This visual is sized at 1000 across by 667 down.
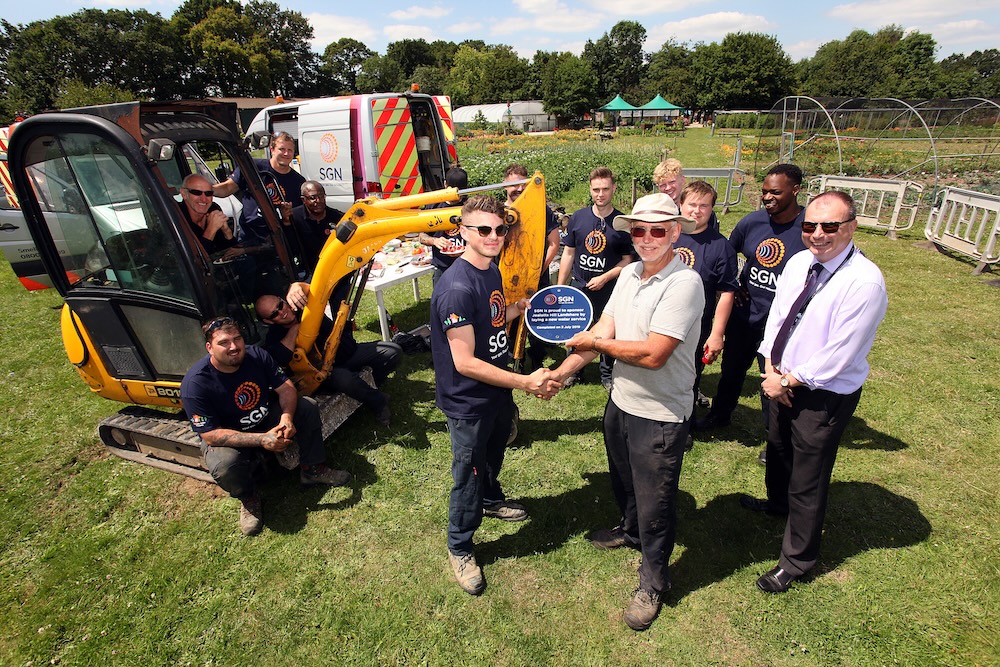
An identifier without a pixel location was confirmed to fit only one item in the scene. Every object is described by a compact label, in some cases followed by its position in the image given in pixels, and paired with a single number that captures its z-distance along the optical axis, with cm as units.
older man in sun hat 239
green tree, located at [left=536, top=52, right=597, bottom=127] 5734
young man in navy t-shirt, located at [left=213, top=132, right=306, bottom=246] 516
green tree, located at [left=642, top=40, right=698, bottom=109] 6673
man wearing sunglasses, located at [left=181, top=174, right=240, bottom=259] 389
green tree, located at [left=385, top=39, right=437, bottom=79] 9512
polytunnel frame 1374
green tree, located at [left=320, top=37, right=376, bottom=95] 9050
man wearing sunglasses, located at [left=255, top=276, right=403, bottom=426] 399
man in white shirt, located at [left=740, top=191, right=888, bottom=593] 243
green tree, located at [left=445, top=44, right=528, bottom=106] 7094
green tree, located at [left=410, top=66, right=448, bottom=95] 7875
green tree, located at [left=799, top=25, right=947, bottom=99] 5966
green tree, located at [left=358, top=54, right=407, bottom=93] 8456
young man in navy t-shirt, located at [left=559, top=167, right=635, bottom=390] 448
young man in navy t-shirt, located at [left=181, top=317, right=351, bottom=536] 327
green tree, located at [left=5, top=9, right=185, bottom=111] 4375
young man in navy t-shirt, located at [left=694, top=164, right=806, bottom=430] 355
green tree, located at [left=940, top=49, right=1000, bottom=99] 5331
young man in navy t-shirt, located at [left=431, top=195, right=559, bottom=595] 257
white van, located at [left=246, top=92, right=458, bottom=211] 905
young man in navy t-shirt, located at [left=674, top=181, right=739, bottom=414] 372
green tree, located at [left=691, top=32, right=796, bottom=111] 5819
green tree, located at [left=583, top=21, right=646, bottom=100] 8325
